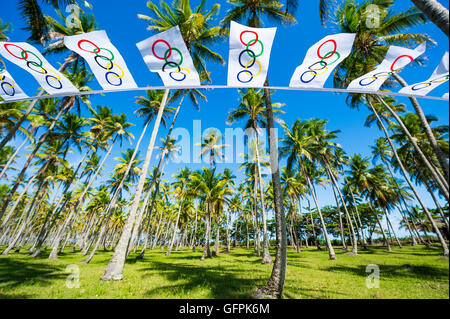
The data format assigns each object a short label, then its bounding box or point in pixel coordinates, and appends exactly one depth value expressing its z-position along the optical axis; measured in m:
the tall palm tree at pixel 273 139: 5.38
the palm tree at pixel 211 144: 25.55
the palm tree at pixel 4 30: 11.25
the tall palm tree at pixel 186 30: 9.28
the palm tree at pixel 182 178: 25.39
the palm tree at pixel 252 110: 16.08
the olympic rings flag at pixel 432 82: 2.41
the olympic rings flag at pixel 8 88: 3.81
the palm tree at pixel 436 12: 2.64
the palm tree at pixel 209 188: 18.47
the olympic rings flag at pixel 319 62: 3.40
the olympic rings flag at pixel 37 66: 3.60
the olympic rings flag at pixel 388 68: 3.12
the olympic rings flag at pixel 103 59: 3.37
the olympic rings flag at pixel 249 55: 3.40
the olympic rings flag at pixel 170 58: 3.35
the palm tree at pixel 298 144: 19.59
